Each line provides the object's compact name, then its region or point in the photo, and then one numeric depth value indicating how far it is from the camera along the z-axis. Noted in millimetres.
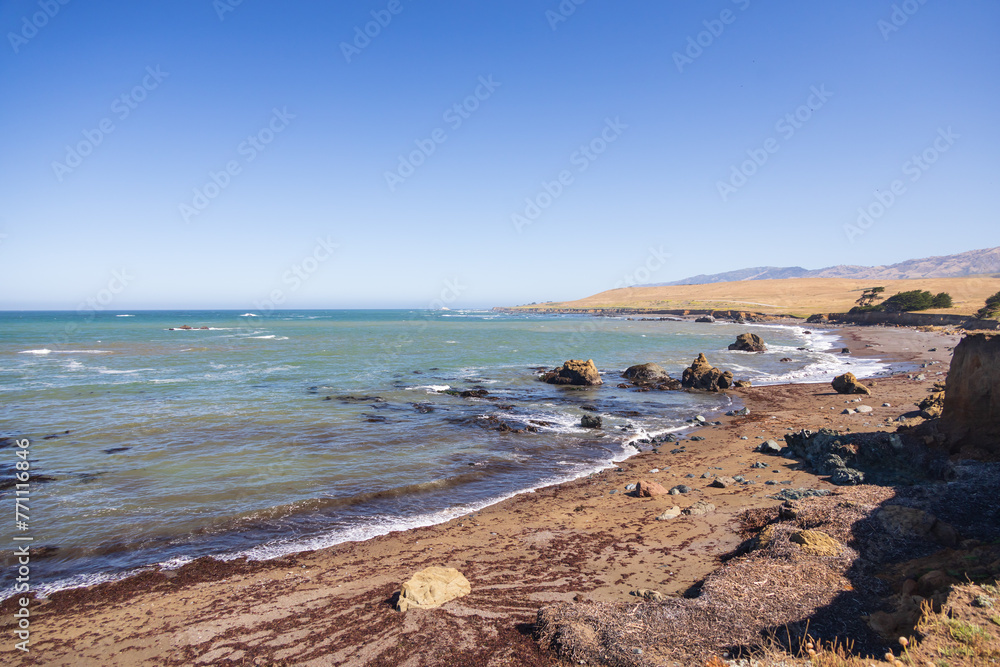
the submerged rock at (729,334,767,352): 44841
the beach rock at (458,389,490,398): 25050
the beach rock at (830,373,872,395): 22953
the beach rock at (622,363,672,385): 29016
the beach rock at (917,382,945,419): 15859
